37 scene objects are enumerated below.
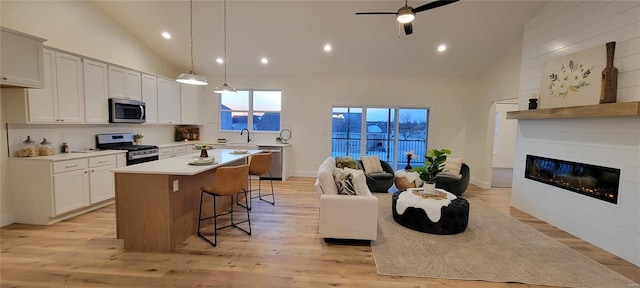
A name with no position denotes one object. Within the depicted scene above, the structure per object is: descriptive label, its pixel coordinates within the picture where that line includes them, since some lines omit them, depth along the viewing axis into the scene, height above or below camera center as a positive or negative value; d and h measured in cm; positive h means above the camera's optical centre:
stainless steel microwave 456 +29
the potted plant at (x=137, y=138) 537 -21
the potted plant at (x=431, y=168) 363 -49
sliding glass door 692 +0
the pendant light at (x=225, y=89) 400 +59
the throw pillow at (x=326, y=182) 319 -61
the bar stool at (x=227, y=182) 296 -60
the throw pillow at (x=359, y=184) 328 -66
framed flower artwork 325 +75
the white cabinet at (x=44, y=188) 345 -82
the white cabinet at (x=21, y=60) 304 +78
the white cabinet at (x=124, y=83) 461 +79
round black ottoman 337 -111
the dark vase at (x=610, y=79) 303 +64
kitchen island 282 -83
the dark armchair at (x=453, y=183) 512 -95
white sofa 303 -97
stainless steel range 464 -36
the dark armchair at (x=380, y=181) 546 -100
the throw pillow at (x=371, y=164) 567 -69
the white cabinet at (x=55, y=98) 342 +39
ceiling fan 305 +139
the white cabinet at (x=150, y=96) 536 +65
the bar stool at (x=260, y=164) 421 -54
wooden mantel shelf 273 +29
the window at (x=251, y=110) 706 +51
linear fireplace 312 -56
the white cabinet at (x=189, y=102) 649 +64
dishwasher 645 -80
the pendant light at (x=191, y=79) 327 +61
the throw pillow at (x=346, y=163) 521 -62
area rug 249 -131
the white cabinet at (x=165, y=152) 534 -50
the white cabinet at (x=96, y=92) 418 +56
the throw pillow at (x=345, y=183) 327 -64
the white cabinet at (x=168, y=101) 580 +59
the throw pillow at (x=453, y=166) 541 -68
